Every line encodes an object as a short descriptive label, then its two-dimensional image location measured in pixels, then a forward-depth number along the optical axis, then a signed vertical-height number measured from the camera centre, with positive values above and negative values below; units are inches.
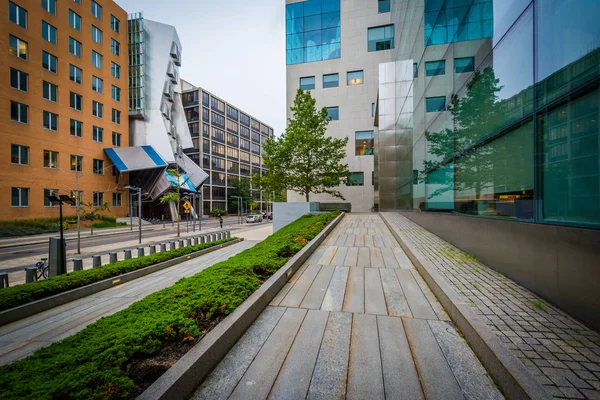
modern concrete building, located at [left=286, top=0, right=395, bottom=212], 1304.1 +679.8
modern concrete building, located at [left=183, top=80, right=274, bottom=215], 2596.0 +610.6
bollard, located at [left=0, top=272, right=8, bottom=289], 286.7 -86.0
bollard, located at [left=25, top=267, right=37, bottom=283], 317.4 -88.6
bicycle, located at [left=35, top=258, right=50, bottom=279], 399.9 -104.8
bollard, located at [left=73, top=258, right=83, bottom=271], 360.4 -89.5
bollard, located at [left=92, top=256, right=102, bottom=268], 384.2 -89.6
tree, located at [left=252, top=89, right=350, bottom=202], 954.7 +150.2
